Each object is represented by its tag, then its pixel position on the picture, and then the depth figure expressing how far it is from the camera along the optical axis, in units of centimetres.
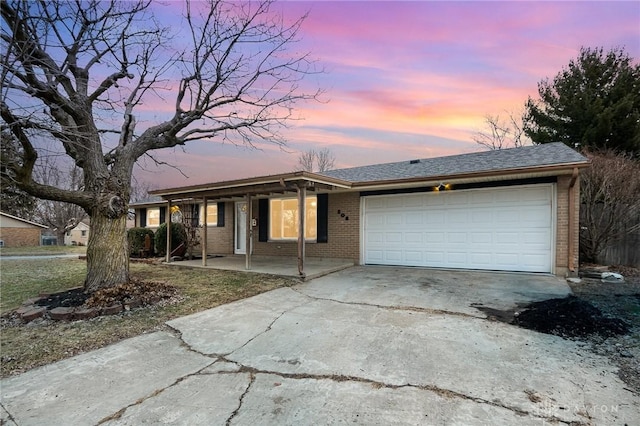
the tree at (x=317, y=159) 3064
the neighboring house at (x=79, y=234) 4958
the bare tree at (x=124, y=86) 513
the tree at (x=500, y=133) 2136
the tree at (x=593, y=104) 1352
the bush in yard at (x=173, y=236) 1243
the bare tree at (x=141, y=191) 3513
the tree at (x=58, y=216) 2886
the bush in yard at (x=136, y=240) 1314
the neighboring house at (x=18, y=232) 2438
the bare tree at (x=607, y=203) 839
